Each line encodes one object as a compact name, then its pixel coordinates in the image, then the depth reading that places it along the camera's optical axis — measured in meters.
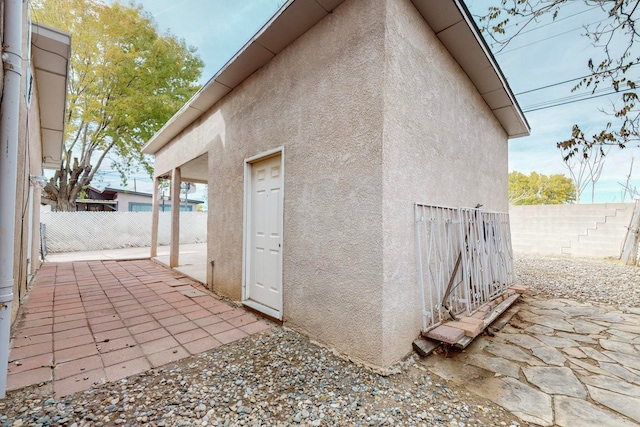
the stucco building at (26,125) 1.86
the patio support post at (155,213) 8.00
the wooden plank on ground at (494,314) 2.46
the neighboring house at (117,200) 17.34
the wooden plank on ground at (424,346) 2.48
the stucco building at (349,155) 2.35
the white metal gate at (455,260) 2.79
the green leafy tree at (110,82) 9.04
